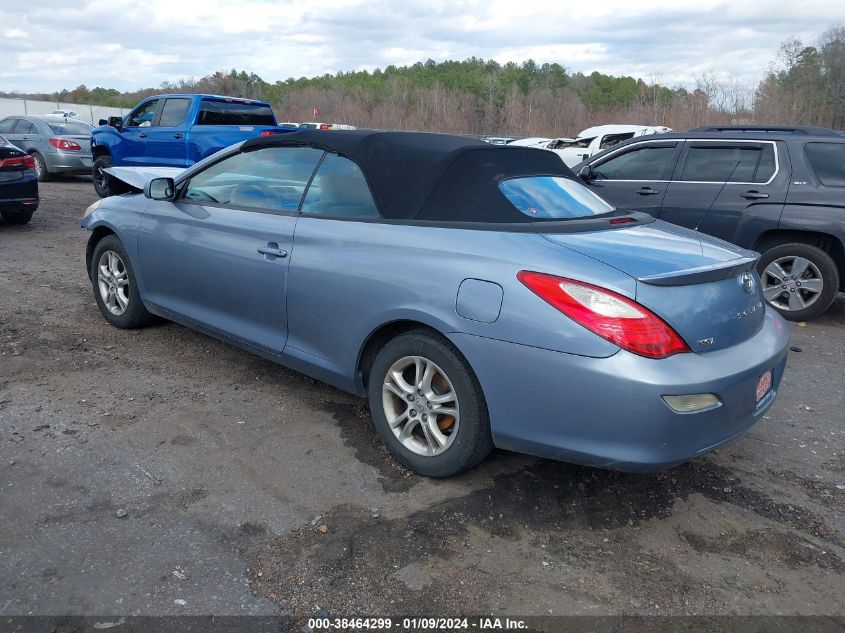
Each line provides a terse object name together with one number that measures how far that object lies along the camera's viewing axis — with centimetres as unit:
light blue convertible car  283
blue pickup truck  1155
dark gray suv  657
